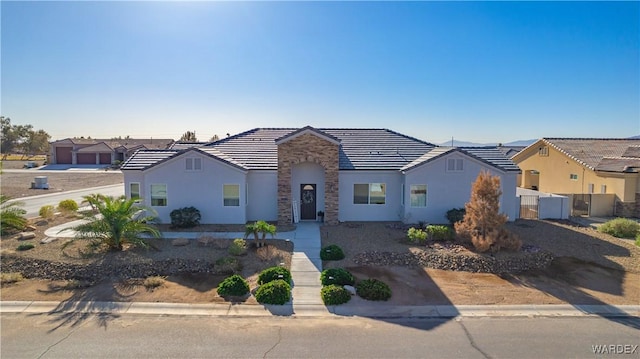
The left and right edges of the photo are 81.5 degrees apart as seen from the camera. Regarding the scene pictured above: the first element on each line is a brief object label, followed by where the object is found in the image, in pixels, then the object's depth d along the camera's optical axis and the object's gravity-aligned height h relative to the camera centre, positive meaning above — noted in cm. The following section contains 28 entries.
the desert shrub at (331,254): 1446 -349
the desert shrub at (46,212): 2147 -287
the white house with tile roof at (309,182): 1975 -97
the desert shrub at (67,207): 2278 -273
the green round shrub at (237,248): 1464 -334
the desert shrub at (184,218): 1895 -277
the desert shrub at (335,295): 1080 -384
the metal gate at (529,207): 2230 -246
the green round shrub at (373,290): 1105 -377
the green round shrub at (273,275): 1197 -361
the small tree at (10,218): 1753 -265
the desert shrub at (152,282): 1192 -387
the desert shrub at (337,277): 1182 -362
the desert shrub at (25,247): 1511 -344
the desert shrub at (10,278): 1231 -386
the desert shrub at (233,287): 1119 -374
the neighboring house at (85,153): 6812 +184
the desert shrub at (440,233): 1680 -309
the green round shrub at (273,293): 1078 -379
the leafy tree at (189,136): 6762 +509
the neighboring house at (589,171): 2348 -39
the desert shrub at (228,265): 1323 -366
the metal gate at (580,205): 2370 -248
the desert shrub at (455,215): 1936 -261
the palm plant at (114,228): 1459 -255
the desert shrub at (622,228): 1833 -309
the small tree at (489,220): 1493 -218
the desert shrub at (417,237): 1631 -315
